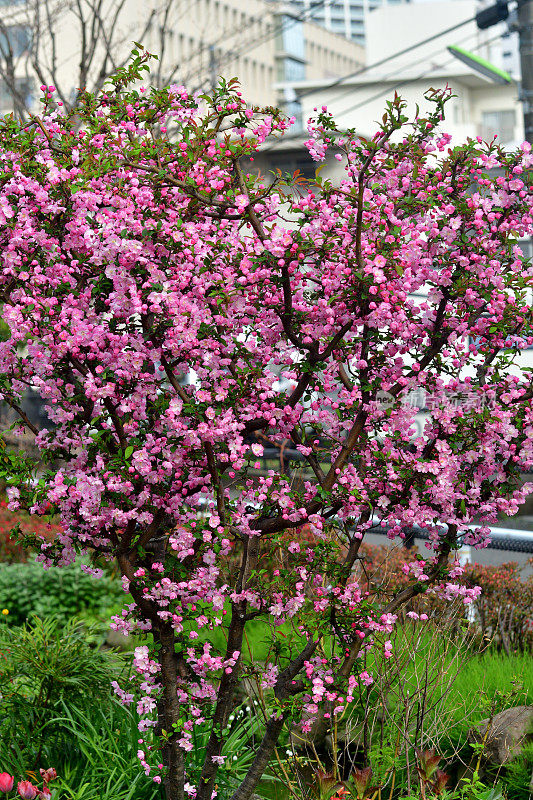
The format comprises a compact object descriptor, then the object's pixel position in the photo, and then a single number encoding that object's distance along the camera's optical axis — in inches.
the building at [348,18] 4365.2
